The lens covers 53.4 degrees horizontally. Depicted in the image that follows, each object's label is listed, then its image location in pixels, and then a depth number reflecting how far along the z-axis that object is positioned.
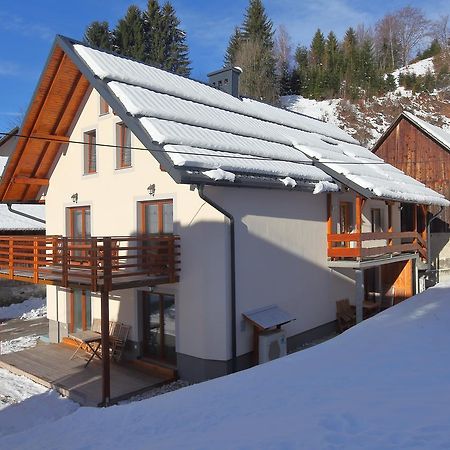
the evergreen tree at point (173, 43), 46.91
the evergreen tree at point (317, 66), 52.78
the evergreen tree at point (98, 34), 44.22
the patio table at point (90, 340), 11.13
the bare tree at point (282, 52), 58.93
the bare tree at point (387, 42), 67.44
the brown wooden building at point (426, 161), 22.05
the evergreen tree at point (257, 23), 55.53
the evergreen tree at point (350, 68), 50.39
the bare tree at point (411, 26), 69.50
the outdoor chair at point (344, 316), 13.47
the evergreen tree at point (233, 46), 54.66
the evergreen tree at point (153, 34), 45.91
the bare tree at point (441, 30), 67.96
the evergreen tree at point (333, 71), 52.25
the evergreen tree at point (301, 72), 54.66
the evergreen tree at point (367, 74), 50.12
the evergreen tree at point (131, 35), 45.25
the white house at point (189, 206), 9.62
